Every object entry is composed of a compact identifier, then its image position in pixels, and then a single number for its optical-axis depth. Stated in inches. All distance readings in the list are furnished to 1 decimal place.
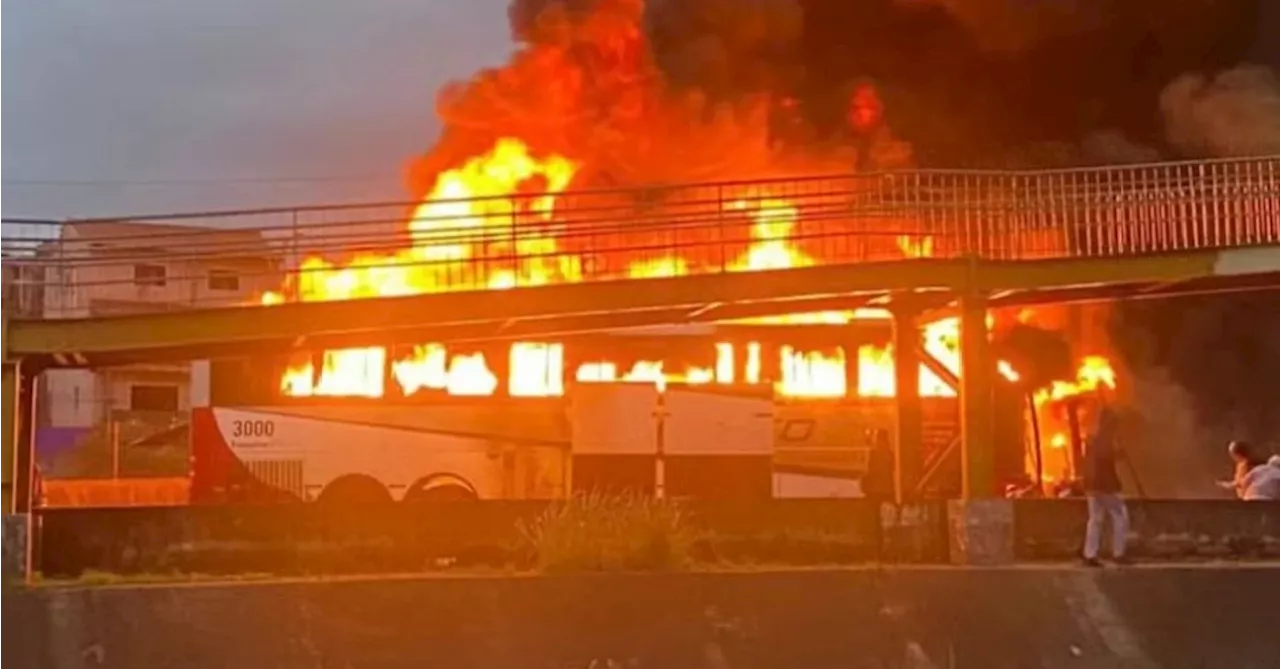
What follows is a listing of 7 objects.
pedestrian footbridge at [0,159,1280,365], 625.3
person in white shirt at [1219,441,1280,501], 728.3
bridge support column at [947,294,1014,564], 649.0
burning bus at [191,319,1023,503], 783.7
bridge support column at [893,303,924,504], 682.2
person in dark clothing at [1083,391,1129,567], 639.1
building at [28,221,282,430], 637.3
